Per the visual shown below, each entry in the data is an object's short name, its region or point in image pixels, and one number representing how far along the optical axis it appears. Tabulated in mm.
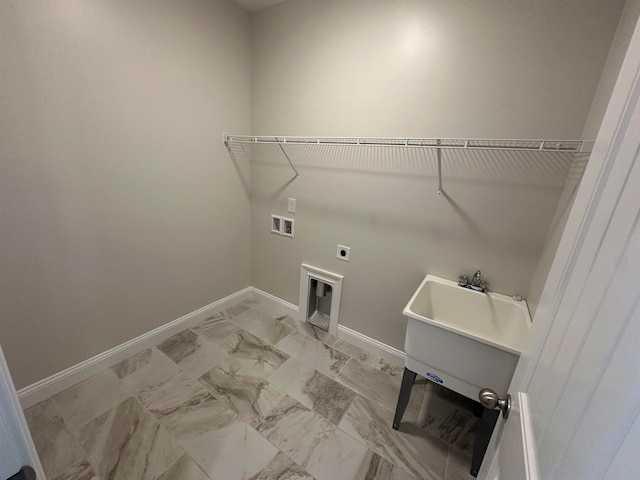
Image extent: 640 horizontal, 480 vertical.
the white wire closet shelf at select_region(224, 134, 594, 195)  1215
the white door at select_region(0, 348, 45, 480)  513
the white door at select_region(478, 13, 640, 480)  316
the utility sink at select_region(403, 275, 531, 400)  1190
